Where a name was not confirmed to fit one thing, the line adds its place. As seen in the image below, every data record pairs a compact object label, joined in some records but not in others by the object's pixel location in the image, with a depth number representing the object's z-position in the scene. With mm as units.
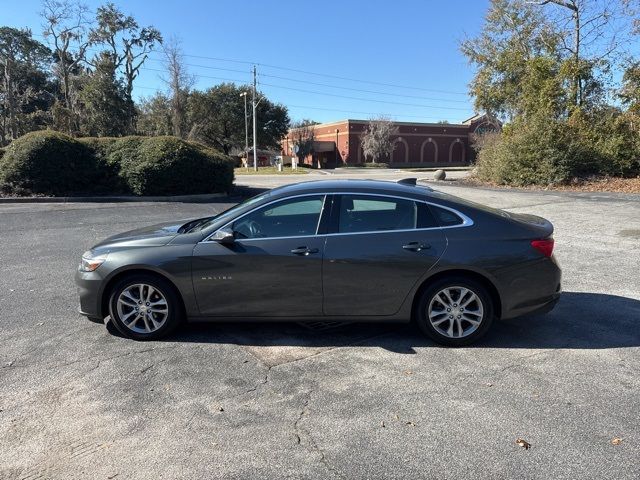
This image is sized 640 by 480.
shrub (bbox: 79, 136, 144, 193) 16625
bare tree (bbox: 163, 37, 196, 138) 51500
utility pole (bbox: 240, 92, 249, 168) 59644
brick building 70062
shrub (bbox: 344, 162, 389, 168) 66500
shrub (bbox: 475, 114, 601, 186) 20766
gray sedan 4254
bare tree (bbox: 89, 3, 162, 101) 50938
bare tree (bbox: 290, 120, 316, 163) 72000
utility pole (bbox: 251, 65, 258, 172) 46969
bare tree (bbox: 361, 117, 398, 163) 67625
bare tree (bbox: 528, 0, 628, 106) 23089
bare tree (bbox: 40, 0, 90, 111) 45081
